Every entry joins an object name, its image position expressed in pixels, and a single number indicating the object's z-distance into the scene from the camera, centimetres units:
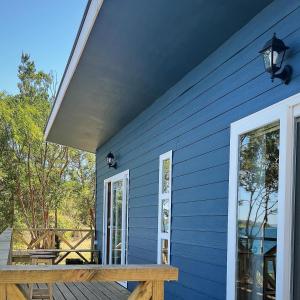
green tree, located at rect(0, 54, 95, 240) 1028
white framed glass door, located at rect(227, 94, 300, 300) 186
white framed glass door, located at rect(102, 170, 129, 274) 521
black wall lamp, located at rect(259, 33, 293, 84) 195
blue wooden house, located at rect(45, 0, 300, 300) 195
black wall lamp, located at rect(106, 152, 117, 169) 575
